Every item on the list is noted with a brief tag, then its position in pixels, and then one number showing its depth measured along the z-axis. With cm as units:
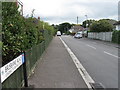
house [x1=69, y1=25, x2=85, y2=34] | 8541
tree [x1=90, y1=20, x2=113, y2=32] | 2599
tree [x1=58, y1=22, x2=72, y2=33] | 8744
